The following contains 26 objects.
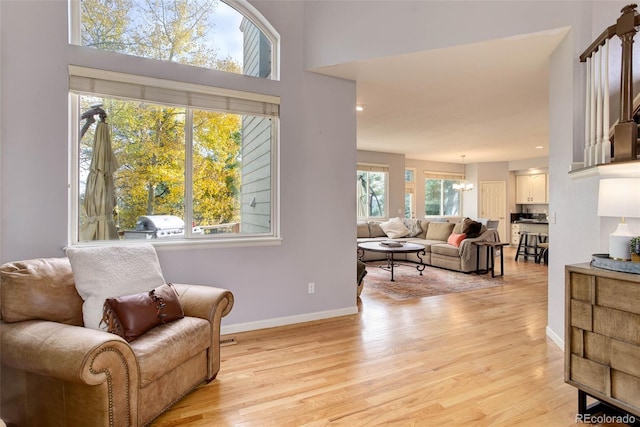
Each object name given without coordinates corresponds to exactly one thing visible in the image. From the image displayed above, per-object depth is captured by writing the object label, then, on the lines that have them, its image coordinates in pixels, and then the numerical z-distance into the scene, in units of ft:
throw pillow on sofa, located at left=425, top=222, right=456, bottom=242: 23.71
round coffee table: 18.65
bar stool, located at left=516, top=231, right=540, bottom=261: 25.12
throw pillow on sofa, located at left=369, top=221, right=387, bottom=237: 26.12
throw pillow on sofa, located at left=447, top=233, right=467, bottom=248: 21.11
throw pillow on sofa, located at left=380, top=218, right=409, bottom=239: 25.73
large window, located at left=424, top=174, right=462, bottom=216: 33.58
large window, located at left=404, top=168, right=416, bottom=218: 31.81
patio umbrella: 9.27
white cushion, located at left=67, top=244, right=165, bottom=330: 6.84
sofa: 20.45
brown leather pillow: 6.50
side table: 19.77
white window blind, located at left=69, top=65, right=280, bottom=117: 8.84
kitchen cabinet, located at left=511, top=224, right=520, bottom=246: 32.40
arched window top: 9.37
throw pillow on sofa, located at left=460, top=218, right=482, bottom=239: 20.94
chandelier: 29.43
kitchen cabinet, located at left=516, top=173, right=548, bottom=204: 30.99
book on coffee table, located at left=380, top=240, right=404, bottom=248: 19.77
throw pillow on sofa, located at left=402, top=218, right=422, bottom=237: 25.82
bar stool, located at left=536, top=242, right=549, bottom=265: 24.00
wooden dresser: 5.77
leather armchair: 5.34
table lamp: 6.27
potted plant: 6.03
